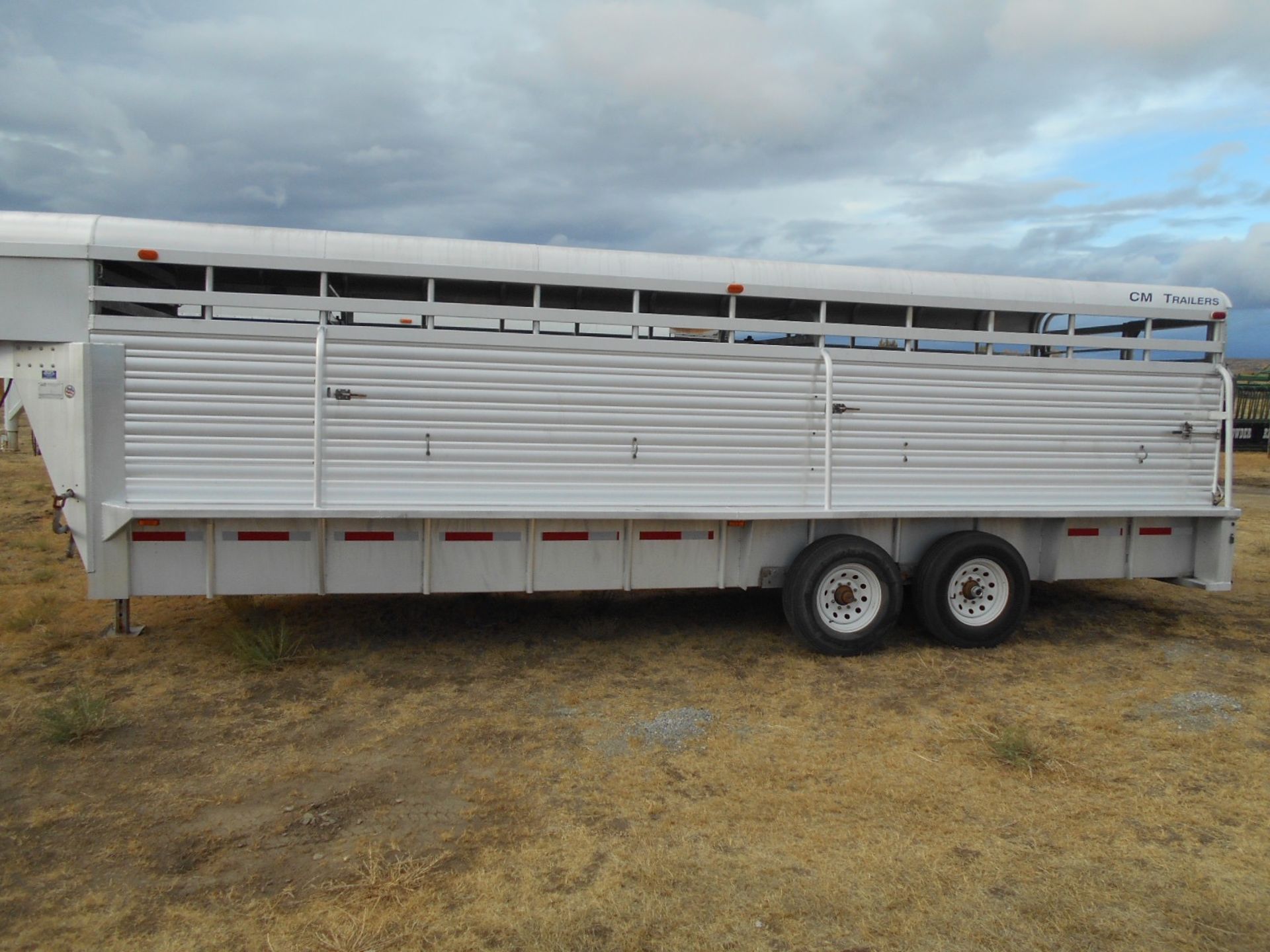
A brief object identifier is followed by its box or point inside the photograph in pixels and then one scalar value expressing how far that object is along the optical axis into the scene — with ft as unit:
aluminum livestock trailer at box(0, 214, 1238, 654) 18.78
